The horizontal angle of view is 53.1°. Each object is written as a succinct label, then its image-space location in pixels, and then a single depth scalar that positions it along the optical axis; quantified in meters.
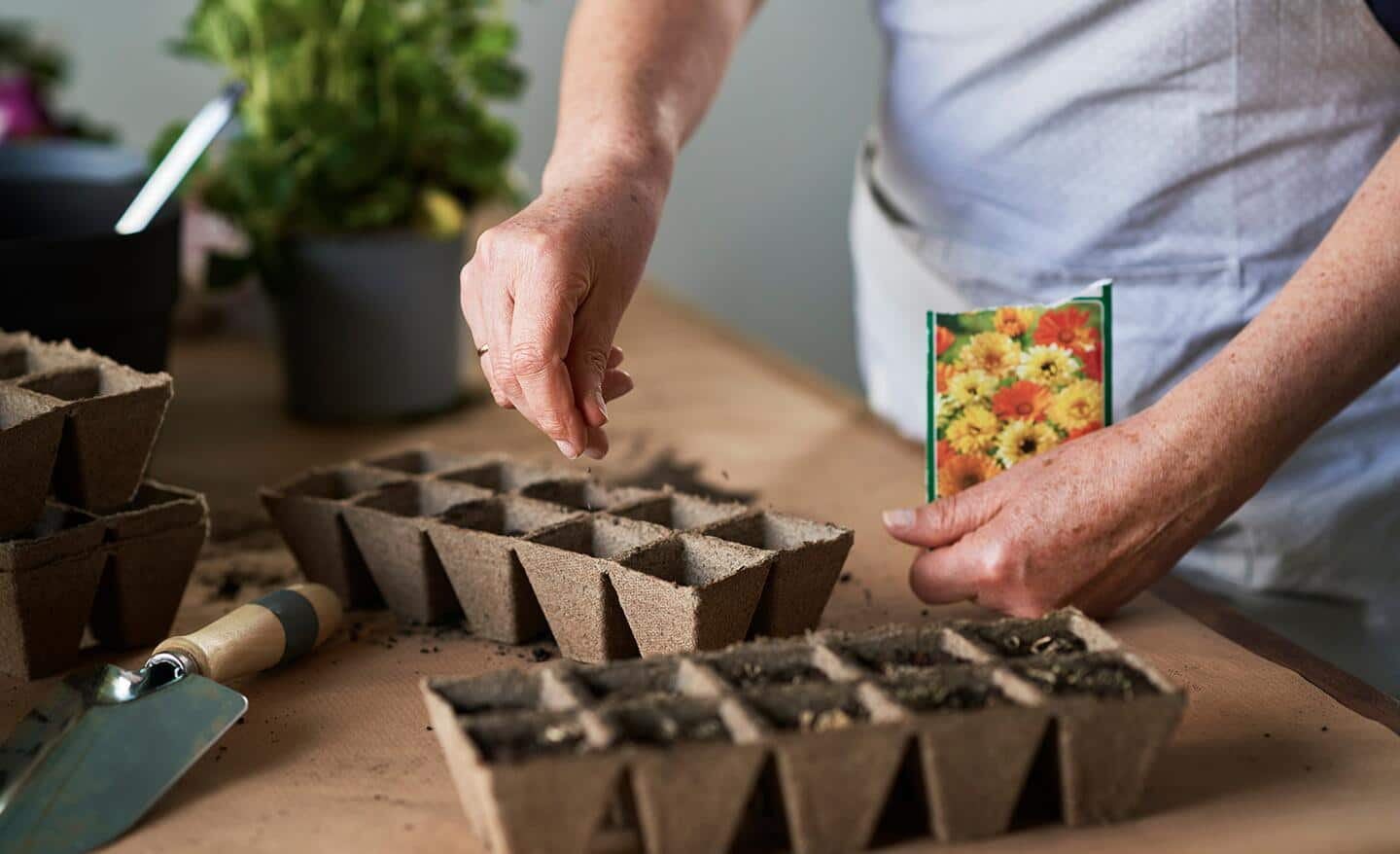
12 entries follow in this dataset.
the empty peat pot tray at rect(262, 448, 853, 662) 1.04
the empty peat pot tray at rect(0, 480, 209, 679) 1.05
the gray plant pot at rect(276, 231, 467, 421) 1.76
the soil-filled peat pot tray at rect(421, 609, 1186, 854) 0.78
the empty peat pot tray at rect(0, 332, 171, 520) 1.05
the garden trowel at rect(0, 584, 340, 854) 0.87
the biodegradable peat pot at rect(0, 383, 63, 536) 1.03
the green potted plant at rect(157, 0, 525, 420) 1.72
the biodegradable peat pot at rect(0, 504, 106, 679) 1.04
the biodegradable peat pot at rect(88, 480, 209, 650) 1.11
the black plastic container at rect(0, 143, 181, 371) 1.29
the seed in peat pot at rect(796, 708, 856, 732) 0.80
